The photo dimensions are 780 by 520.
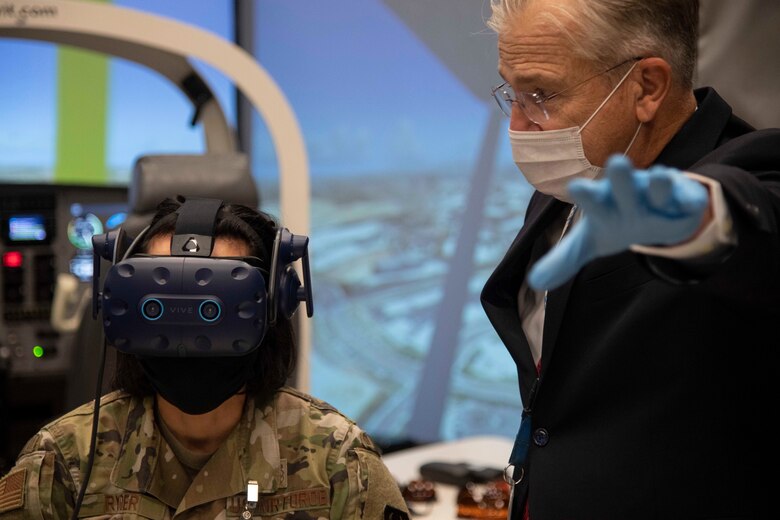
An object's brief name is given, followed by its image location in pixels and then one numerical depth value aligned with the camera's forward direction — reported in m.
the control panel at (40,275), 4.27
